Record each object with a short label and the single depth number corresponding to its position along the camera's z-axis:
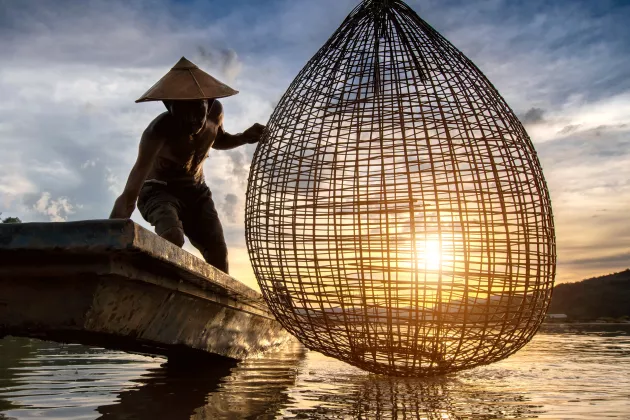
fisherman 3.93
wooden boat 2.35
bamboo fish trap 3.19
